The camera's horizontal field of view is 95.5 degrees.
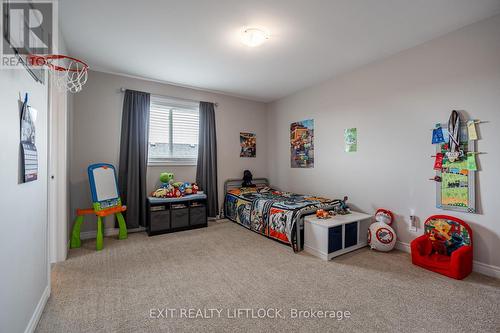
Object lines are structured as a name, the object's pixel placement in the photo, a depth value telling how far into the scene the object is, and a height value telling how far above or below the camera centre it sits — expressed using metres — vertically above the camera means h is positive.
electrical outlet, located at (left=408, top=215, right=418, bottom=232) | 2.90 -0.74
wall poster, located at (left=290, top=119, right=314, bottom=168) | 4.40 +0.44
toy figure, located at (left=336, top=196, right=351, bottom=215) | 3.32 -0.64
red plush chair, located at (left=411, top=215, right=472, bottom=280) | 2.28 -0.90
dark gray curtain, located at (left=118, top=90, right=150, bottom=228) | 3.72 +0.16
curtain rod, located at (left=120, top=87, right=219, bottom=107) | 4.33 +1.30
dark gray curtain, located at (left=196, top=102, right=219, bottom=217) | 4.47 +0.11
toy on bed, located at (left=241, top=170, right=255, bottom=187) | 4.97 -0.28
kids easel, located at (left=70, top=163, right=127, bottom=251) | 3.10 -0.48
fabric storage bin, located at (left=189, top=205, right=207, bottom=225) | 3.99 -0.86
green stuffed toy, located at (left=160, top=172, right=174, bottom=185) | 4.02 -0.20
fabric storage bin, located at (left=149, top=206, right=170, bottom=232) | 3.64 -0.85
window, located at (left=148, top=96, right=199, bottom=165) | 4.14 +0.67
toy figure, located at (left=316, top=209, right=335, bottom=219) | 3.04 -0.65
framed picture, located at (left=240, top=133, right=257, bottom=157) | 5.08 +0.50
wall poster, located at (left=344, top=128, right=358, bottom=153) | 3.61 +0.42
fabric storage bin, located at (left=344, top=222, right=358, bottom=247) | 2.95 -0.91
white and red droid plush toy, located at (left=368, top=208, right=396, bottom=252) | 2.93 -0.89
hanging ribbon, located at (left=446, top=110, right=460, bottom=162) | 2.51 +0.33
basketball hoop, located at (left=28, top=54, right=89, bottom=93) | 1.62 +0.98
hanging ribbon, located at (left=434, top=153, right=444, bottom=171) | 2.65 +0.04
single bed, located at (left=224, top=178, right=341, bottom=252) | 3.04 -0.67
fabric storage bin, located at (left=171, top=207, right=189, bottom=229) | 3.81 -0.87
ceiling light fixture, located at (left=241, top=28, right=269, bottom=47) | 2.54 +1.51
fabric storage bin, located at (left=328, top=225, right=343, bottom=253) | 2.75 -0.90
